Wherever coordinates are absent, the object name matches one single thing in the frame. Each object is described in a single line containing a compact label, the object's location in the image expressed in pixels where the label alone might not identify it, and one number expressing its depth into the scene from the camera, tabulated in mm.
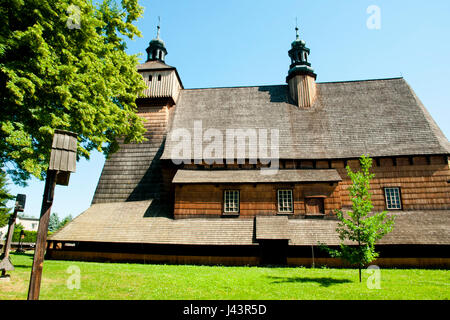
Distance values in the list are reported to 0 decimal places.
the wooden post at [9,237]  10008
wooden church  16672
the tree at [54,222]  65394
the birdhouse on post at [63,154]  5211
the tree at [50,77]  10641
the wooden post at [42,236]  4902
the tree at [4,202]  27128
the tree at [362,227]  11617
